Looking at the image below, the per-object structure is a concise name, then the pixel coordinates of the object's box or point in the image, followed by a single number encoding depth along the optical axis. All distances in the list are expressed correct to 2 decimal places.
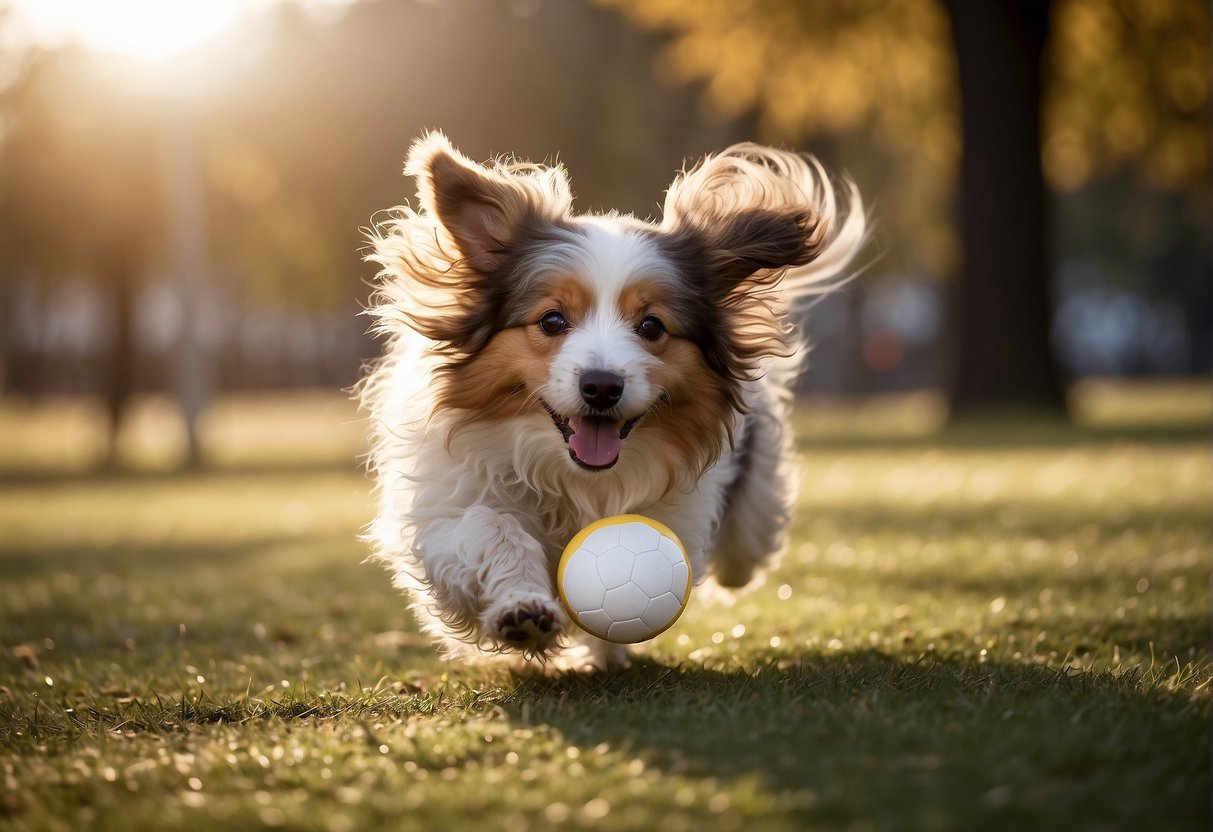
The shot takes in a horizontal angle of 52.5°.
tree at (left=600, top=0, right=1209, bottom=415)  15.98
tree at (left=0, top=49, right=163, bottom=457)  21.84
